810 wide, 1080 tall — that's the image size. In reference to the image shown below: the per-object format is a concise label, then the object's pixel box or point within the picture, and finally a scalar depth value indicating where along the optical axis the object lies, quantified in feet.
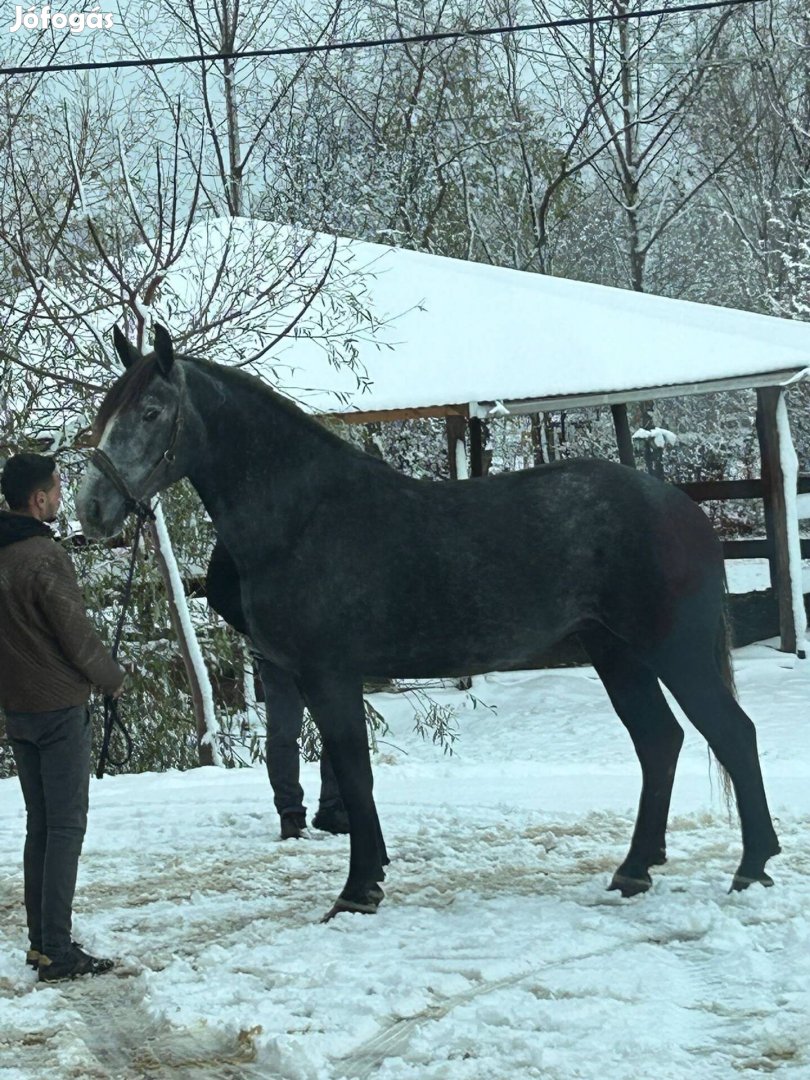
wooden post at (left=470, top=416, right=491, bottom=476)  42.42
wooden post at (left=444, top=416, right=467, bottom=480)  40.42
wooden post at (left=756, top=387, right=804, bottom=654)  42.93
